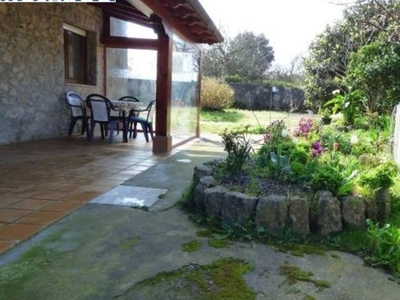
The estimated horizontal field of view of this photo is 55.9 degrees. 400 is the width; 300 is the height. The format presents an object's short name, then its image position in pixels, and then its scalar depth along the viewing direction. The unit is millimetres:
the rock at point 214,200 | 2688
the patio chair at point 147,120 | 7091
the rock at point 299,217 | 2510
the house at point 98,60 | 5934
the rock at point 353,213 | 2590
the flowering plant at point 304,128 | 5488
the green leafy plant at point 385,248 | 2125
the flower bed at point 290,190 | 2533
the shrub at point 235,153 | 3195
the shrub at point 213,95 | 14727
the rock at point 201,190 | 2855
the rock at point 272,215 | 2508
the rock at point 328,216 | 2539
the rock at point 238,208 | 2576
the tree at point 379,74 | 7188
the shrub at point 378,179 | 2793
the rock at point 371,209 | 2709
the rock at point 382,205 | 2785
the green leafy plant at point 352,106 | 7957
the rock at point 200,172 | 3186
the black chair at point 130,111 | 7085
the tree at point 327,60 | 11156
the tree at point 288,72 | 20141
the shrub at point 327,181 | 2701
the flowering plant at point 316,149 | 3270
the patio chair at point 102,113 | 6602
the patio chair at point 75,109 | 7094
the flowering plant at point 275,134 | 4209
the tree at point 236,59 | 19188
